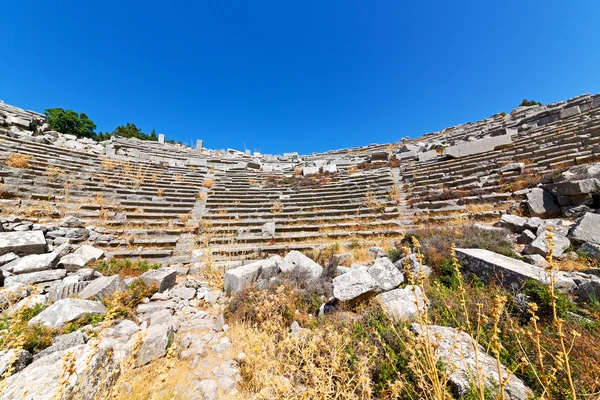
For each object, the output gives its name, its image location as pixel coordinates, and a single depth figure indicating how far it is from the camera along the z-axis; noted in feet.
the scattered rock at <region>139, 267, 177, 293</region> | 15.07
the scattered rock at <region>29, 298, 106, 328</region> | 10.08
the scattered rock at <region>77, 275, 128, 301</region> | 12.61
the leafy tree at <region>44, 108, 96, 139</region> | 73.31
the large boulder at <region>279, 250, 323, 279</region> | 15.62
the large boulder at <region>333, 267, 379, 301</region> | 11.16
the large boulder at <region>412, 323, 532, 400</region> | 5.73
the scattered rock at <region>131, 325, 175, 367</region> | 8.51
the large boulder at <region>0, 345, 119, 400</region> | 5.52
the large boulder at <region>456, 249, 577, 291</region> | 9.73
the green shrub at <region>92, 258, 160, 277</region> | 17.11
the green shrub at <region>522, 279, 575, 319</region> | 8.44
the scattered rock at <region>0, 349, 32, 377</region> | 6.62
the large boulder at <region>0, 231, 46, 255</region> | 15.93
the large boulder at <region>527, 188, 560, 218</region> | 18.52
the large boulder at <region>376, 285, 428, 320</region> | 9.74
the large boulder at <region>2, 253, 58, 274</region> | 14.40
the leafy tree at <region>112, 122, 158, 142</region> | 88.68
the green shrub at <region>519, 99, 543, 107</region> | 65.66
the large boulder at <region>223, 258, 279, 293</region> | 14.42
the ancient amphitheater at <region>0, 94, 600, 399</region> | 11.93
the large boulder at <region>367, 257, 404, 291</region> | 12.29
